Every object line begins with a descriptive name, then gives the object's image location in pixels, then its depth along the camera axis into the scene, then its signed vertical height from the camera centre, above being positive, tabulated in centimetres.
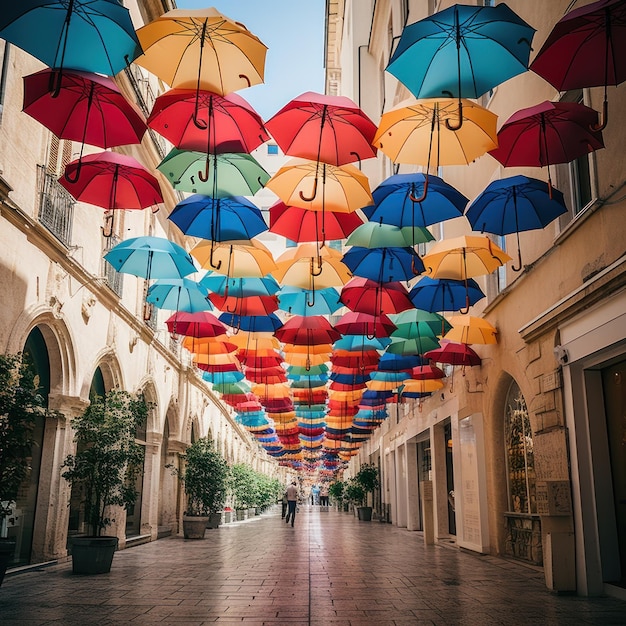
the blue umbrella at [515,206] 923 +390
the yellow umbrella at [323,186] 936 +417
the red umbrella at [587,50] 625 +416
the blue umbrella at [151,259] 1152 +395
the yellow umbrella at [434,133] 781 +413
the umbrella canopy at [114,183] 930 +424
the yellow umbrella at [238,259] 1175 +397
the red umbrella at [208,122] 788 +429
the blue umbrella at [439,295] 1248 +356
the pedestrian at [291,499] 3049 -32
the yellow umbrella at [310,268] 1186 +394
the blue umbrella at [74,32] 673 +457
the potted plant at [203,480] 2181 +37
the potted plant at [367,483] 3478 +43
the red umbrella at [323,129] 802 +424
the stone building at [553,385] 879 +177
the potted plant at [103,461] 1193 +53
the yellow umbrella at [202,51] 711 +458
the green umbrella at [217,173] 934 +436
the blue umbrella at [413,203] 935 +402
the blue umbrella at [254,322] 1465 +357
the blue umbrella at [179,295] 1326 +383
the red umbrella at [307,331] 1462 +341
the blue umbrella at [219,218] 1019 +408
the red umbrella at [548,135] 765 +404
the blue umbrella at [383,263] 1138 +379
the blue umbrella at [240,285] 1291 +383
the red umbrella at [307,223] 1047 +405
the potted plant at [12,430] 860 +77
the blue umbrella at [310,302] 1417 +386
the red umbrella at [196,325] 1425 +350
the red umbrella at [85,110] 766 +434
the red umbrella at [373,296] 1236 +355
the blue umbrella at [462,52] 680 +439
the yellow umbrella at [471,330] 1323 +307
